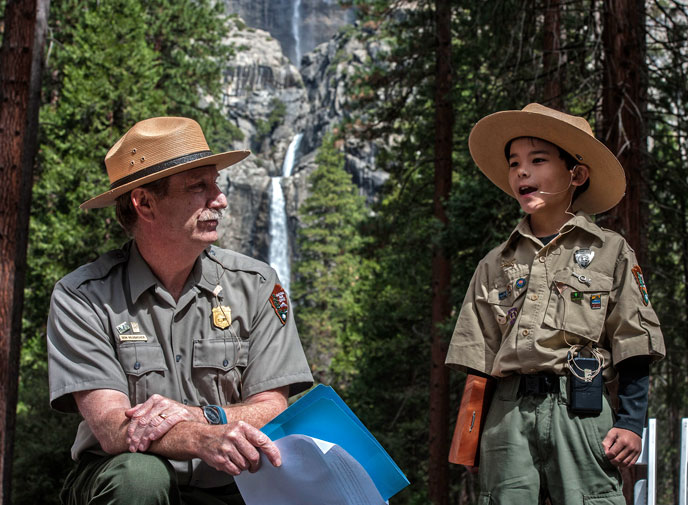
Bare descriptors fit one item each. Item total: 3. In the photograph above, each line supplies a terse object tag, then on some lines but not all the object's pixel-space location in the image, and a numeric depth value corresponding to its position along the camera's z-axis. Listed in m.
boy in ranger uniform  2.55
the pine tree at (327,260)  35.88
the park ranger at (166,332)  2.35
